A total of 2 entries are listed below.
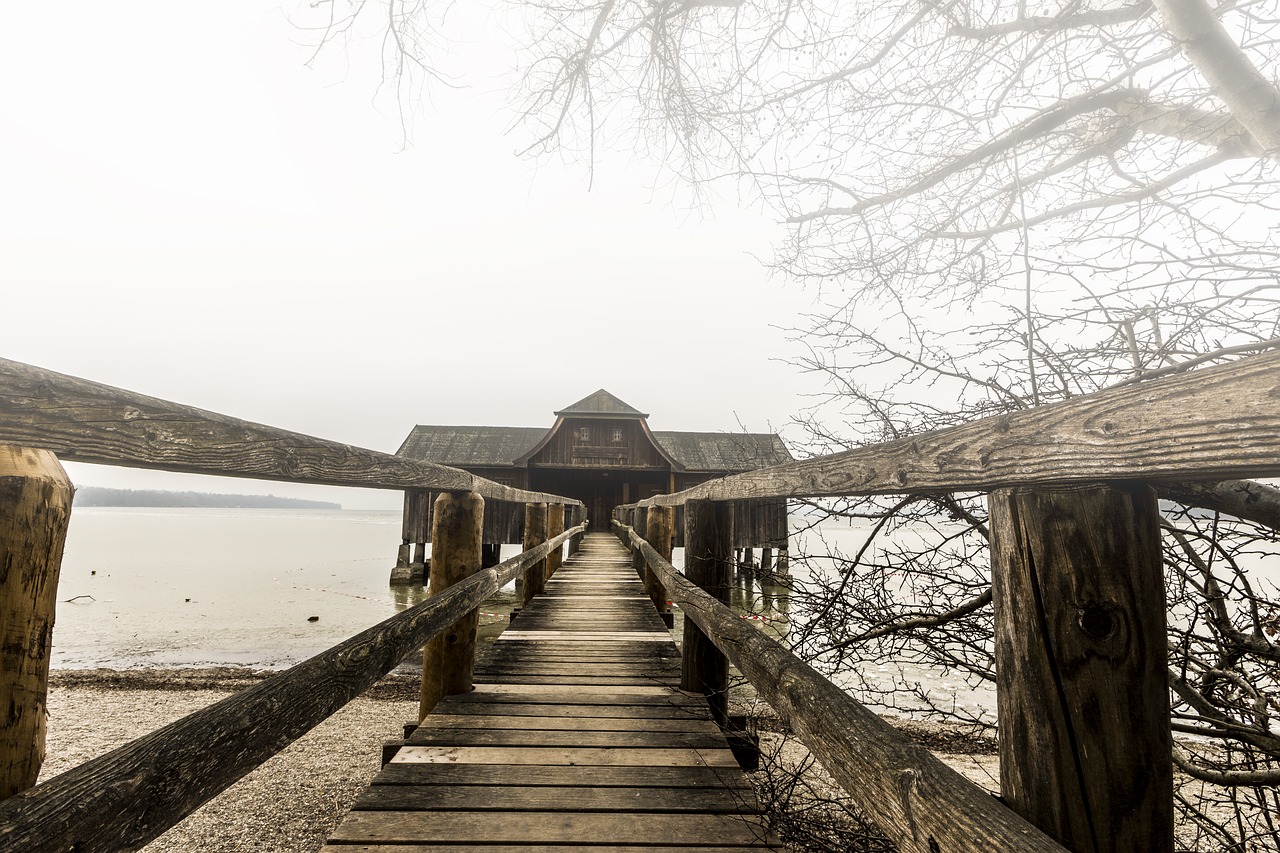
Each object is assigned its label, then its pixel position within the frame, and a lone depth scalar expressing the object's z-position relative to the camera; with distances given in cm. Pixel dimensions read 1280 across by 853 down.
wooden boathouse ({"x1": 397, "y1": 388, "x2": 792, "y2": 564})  2198
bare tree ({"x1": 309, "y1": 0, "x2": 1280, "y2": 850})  208
